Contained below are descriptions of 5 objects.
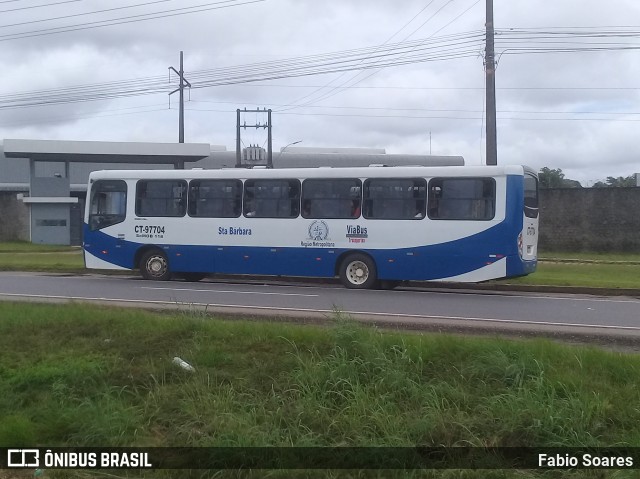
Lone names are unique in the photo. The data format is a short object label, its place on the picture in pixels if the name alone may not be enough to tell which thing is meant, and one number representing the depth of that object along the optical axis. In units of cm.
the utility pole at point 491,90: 2383
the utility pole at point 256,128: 4334
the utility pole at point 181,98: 4481
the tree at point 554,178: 7272
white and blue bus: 1816
